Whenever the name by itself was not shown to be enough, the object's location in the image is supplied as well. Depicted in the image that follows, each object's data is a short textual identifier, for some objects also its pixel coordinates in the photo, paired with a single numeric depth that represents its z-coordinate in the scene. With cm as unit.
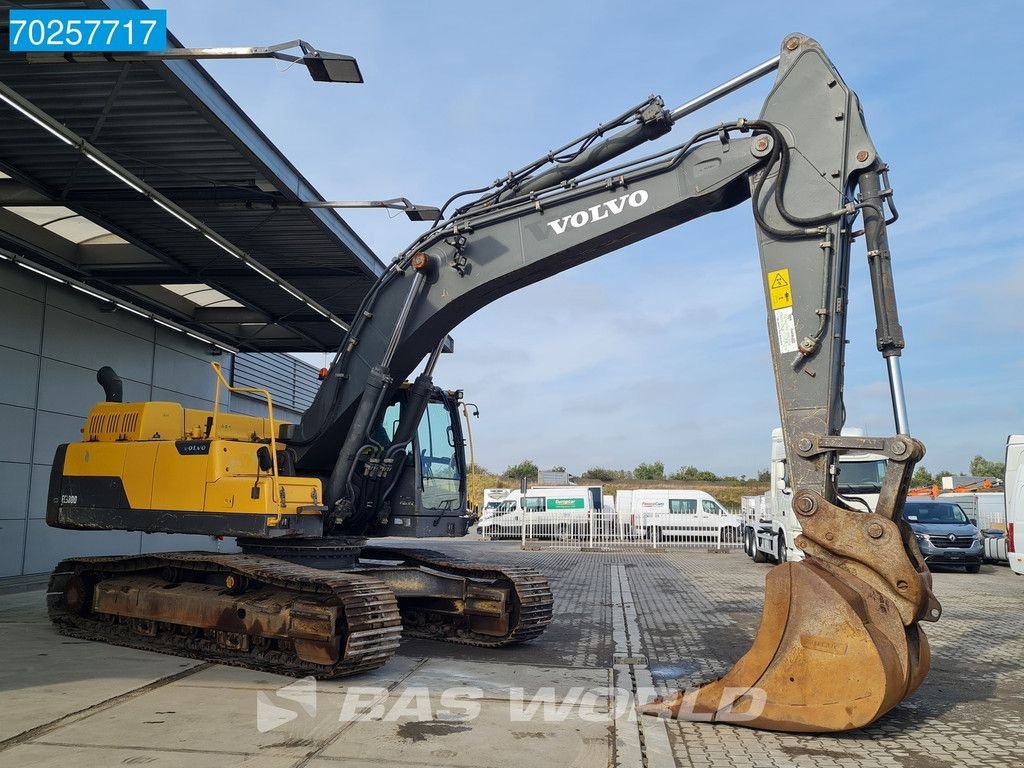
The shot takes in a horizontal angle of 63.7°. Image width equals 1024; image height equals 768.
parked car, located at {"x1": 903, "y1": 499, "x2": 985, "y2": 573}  1925
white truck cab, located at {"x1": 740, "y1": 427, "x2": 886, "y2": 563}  1590
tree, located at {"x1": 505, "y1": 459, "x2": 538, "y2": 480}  6850
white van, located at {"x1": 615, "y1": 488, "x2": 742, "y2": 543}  2817
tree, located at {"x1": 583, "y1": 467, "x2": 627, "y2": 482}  7012
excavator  541
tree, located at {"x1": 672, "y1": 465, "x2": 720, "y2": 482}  6985
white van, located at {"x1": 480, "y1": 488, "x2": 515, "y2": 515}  3372
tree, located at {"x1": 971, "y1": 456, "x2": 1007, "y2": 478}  6856
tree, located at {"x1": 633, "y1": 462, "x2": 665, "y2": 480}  7431
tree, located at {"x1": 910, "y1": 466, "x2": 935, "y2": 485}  6089
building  951
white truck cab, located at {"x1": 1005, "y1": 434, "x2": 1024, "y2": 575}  1517
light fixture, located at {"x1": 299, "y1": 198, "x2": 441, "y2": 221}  1206
